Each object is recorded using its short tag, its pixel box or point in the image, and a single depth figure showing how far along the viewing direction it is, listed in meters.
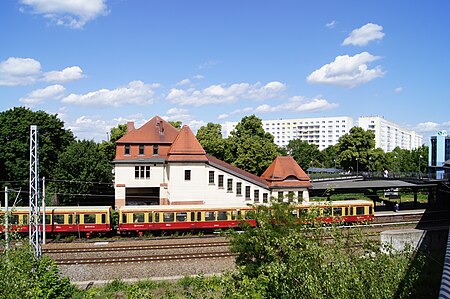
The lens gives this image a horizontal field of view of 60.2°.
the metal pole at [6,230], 15.54
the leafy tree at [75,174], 43.94
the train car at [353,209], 36.66
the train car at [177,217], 32.25
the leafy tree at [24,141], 44.91
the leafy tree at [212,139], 58.00
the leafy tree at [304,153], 102.94
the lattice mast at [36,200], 23.09
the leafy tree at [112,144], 64.81
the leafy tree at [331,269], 9.95
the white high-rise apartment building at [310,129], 153.62
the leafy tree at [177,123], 71.50
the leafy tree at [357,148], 67.50
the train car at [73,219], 31.00
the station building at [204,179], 41.81
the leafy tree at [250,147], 54.44
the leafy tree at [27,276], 10.54
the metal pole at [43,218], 27.69
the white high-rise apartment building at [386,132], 151.88
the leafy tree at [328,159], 113.56
